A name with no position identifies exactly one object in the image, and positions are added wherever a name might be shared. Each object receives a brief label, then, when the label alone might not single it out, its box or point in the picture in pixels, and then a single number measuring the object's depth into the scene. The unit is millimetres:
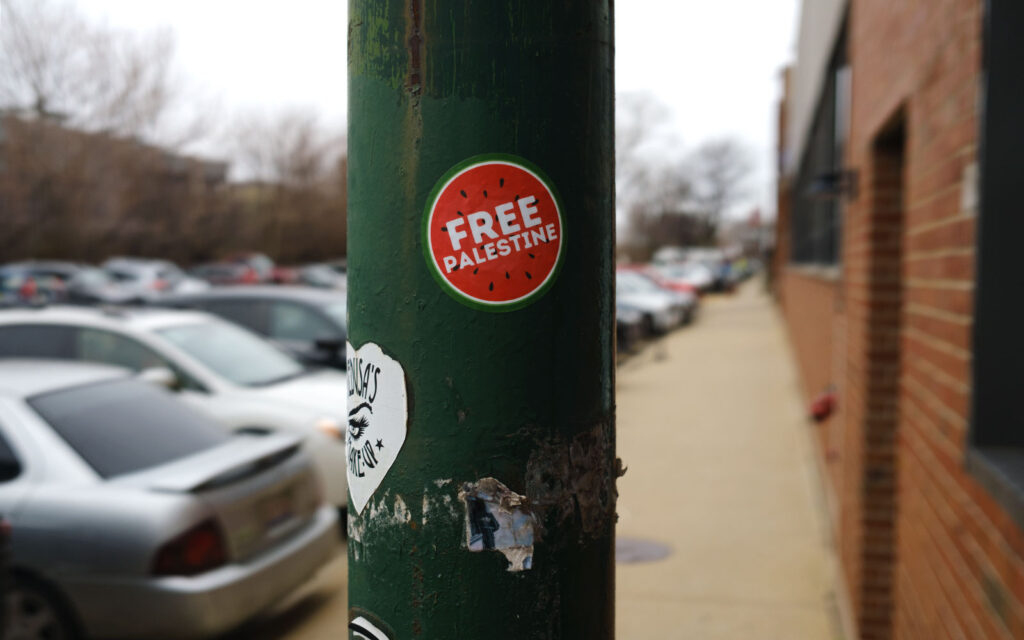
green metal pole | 1458
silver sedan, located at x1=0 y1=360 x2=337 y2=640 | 4586
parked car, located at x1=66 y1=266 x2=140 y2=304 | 18984
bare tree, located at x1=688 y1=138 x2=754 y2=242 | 93188
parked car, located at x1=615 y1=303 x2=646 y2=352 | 18938
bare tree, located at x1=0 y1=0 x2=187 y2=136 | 30078
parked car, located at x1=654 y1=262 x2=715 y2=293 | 41094
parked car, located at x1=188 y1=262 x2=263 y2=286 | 33688
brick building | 2352
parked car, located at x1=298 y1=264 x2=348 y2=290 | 34750
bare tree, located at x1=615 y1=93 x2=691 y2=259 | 77262
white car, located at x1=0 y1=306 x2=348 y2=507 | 7000
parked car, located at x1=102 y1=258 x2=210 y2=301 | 30672
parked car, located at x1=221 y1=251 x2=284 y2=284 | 37875
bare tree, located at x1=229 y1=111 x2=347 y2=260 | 51406
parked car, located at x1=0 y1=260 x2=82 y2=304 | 24283
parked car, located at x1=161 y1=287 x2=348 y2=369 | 9641
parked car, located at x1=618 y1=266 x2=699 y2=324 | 28781
